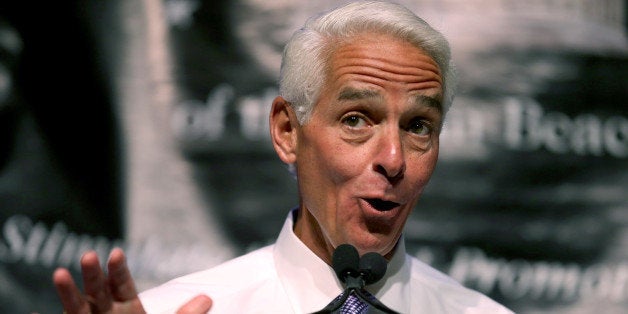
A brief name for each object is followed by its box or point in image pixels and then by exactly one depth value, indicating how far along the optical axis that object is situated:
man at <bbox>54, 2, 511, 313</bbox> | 4.42
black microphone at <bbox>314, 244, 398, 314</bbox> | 4.31
